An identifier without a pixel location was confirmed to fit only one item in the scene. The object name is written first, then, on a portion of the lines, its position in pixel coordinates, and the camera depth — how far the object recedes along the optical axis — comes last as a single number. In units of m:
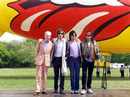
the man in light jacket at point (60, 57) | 7.71
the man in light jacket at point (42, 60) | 7.75
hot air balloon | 11.38
